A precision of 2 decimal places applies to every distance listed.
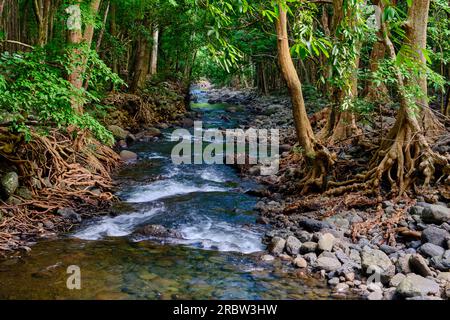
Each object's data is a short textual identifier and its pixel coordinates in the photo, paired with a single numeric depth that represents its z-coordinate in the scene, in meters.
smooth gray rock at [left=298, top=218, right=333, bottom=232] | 7.06
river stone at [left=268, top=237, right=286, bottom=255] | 6.46
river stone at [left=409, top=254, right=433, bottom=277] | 5.22
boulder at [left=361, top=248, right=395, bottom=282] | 5.45
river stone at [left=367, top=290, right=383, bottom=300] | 4.95
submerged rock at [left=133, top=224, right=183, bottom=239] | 7.09
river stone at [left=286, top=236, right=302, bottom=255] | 6.40
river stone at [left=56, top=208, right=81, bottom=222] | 7.53
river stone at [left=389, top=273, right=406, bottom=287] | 5.14
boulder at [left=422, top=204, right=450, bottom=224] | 6.43
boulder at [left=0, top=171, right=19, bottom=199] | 7.17
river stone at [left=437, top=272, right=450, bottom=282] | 5.10
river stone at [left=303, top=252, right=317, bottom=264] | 6.01
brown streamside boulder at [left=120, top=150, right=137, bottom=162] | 12.62
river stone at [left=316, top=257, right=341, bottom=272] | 5.75
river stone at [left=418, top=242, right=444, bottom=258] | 5.68
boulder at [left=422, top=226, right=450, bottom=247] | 5.94
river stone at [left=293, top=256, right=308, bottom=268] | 5.95
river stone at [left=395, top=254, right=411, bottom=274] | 5.42
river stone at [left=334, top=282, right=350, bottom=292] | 5.24
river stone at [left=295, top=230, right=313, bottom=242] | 6.74
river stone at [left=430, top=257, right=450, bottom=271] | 5.36
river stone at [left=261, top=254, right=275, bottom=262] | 6.27
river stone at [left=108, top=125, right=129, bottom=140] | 14.77
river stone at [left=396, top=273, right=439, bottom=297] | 4.75
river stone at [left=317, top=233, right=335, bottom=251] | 6.19
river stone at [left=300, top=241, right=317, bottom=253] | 6.29
